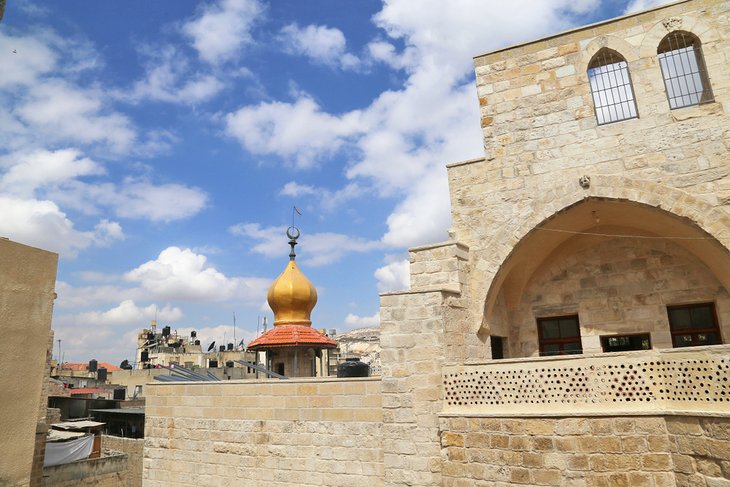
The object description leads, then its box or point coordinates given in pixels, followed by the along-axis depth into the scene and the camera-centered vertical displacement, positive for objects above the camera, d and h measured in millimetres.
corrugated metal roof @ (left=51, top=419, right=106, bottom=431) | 18688 -1022
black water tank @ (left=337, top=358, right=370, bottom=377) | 9562 +249
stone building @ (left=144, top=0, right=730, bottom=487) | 5867 +895
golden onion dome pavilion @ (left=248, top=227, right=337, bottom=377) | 12742 +1337
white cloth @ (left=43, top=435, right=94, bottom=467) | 16016 -1672
